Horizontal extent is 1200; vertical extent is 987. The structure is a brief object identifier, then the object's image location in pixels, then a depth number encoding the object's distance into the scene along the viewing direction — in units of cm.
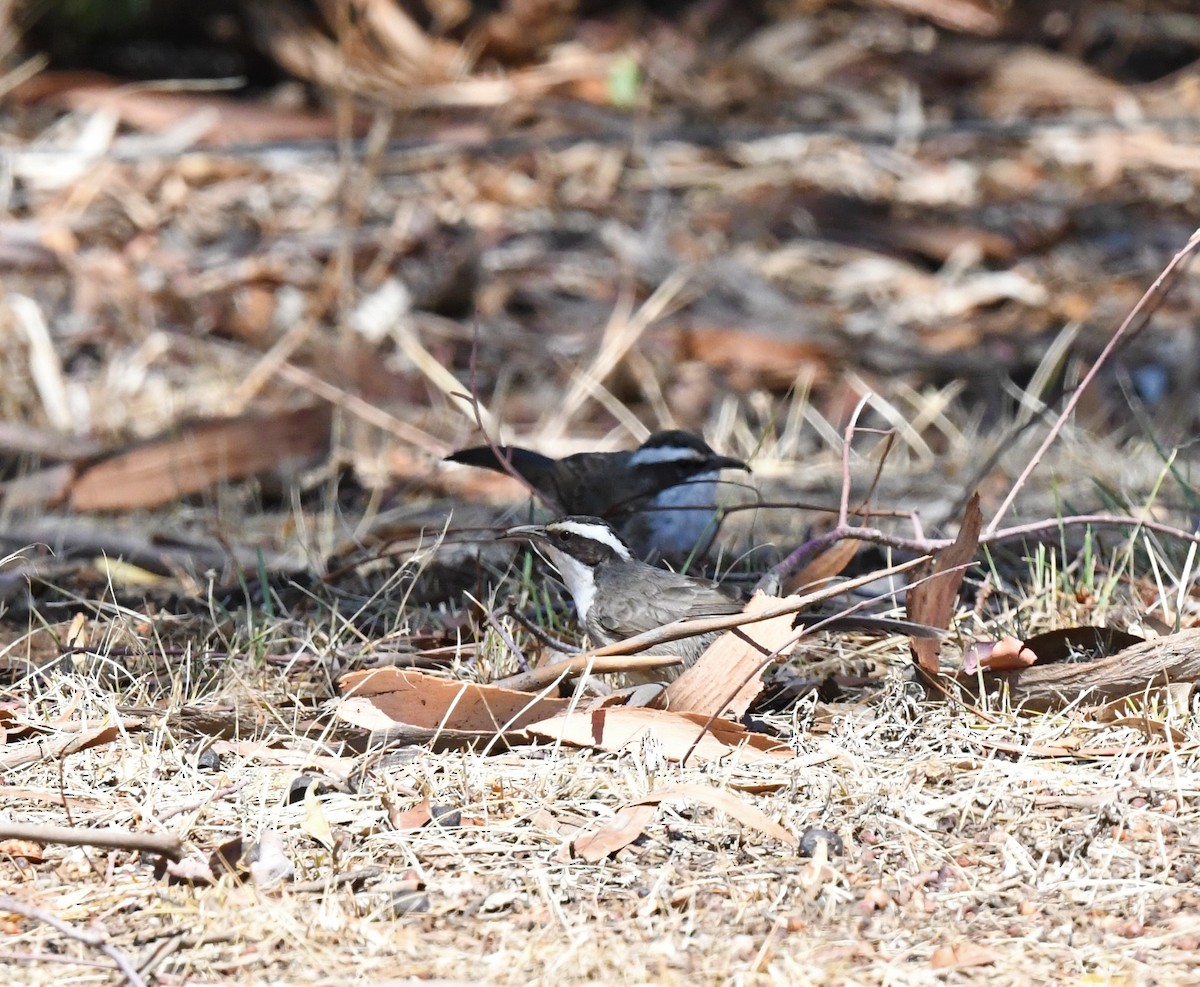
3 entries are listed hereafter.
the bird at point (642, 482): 1146
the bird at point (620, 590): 832
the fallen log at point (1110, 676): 729
